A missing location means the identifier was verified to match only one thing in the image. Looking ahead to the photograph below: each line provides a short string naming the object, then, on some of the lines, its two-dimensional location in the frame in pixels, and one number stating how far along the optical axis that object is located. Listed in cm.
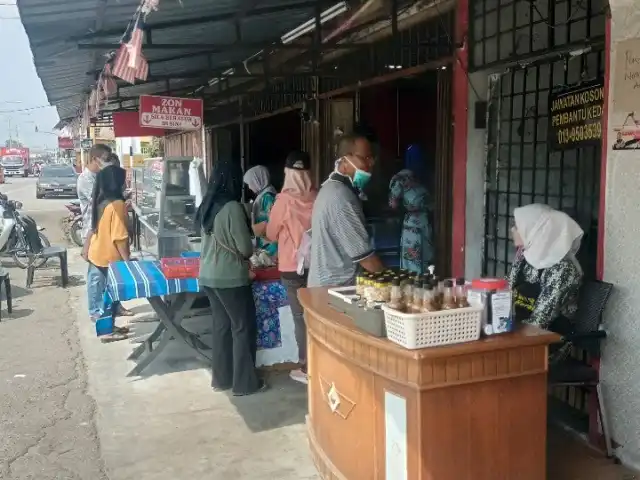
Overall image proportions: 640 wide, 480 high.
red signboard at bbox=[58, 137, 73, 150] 4684
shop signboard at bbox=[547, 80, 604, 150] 390
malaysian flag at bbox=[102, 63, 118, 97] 661
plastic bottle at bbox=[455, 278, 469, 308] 282
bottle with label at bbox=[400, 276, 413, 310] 289
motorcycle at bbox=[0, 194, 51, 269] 1004
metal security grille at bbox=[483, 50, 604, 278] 431
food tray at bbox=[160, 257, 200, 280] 526
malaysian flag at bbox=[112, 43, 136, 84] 433
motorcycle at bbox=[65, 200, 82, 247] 1334
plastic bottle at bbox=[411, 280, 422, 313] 279
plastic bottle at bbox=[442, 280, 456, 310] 280
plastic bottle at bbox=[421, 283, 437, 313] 277
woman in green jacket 471
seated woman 360
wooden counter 272
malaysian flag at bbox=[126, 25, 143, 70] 405
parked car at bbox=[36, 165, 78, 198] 2942
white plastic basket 268
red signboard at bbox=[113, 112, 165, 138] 1276
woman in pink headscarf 488
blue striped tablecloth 506
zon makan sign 834
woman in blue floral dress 638
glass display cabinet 711
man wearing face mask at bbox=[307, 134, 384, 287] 397
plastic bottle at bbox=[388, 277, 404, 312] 284
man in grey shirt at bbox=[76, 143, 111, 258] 713
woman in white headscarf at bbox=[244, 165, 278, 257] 573
